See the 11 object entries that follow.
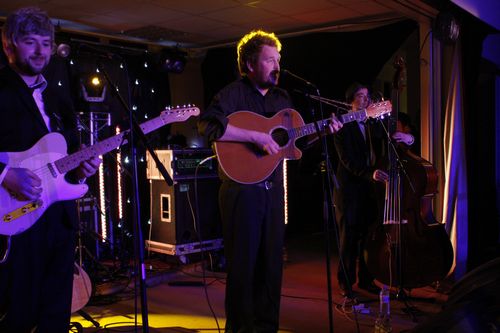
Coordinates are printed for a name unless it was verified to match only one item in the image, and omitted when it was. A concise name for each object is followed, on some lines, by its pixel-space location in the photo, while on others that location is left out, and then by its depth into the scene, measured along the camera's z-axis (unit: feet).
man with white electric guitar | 7.77
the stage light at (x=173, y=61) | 24.32
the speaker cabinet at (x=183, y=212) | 19.85
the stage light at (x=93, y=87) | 22.24
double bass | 13.93
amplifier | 19.54
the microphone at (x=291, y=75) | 9.77
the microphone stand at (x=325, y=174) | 9.58
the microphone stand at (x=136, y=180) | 7.37
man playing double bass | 15.20
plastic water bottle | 12.30
